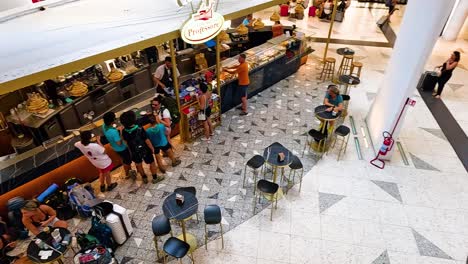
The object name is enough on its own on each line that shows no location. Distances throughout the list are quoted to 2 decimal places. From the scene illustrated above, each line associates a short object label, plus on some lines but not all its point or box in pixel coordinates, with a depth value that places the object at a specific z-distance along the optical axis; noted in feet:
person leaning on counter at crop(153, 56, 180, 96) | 23.34
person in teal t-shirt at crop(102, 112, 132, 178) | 17.41
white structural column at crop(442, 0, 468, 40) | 39.59
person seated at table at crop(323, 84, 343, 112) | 22.04
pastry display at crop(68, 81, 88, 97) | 20.72
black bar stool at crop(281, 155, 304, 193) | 19.46
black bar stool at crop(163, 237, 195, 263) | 14.07
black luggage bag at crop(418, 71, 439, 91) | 29.71
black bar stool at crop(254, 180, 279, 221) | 17.31
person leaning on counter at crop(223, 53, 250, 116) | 24.73
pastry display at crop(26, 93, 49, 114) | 18.90
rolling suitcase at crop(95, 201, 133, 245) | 15.62
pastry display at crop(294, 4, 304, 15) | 47.49
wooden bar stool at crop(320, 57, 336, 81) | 31.85
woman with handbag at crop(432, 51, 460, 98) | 27.64
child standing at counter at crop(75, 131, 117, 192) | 17.02
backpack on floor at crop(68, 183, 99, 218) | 17.62
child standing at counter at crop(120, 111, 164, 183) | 17.43
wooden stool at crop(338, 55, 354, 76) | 31.98
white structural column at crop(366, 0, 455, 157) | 17.21
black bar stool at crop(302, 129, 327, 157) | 22.03
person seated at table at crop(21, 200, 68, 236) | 14.97
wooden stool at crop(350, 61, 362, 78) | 30.73
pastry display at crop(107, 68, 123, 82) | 22.72
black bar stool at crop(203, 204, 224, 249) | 15.93
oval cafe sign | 17.22
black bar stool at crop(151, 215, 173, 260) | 15.17
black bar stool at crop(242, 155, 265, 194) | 19.38
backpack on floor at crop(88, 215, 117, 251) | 15.55
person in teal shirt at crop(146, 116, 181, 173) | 19.02
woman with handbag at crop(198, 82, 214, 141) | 21.75
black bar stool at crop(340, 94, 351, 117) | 26.81
